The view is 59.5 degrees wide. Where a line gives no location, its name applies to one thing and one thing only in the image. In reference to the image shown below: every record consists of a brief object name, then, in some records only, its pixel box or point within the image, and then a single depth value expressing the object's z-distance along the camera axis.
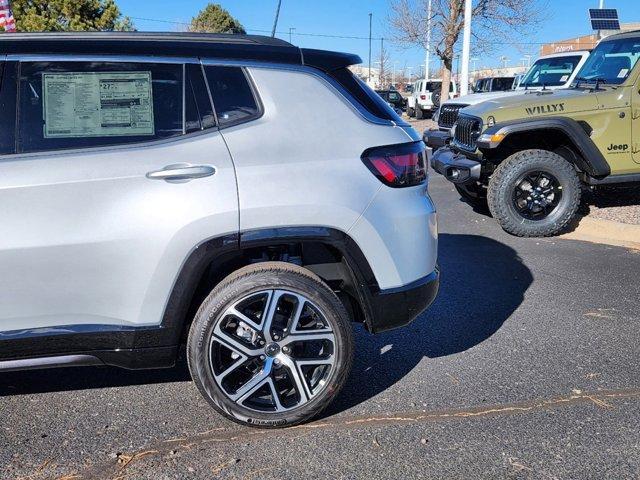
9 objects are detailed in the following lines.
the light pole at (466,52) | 18.02
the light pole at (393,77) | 71.96
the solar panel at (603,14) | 12.03
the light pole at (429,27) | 23.00
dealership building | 34.16
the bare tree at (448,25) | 21.31
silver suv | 2.52
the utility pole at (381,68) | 56.54
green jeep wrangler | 6.28
